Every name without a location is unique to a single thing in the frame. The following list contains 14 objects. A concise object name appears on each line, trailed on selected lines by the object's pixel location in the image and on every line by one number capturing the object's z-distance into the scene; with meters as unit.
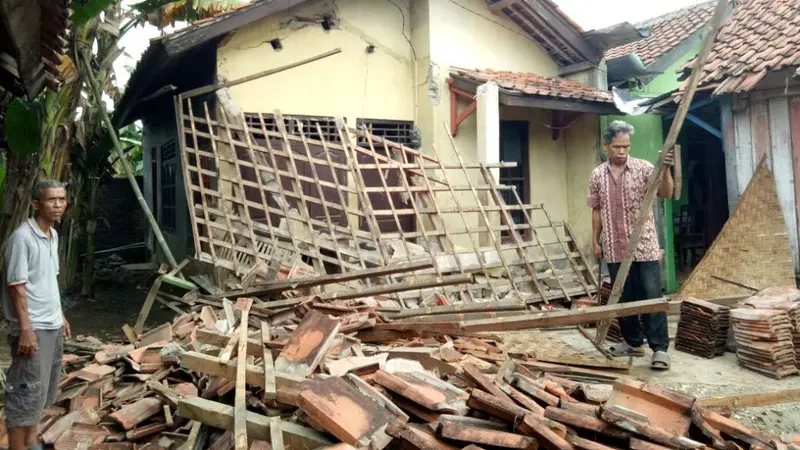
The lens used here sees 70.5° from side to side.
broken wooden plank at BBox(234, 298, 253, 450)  2.62
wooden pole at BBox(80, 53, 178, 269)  6.95
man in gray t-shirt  3.23
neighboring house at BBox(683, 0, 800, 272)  6.86
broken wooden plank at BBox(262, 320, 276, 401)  2.94
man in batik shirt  4.39
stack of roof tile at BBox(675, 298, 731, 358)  4.50
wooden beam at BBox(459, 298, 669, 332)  3.64
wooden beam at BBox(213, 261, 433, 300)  5.13
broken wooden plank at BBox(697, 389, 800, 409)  3.56
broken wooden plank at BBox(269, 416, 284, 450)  2.60
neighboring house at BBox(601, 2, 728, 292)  9.97
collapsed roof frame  6.78
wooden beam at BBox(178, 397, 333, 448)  2.65
